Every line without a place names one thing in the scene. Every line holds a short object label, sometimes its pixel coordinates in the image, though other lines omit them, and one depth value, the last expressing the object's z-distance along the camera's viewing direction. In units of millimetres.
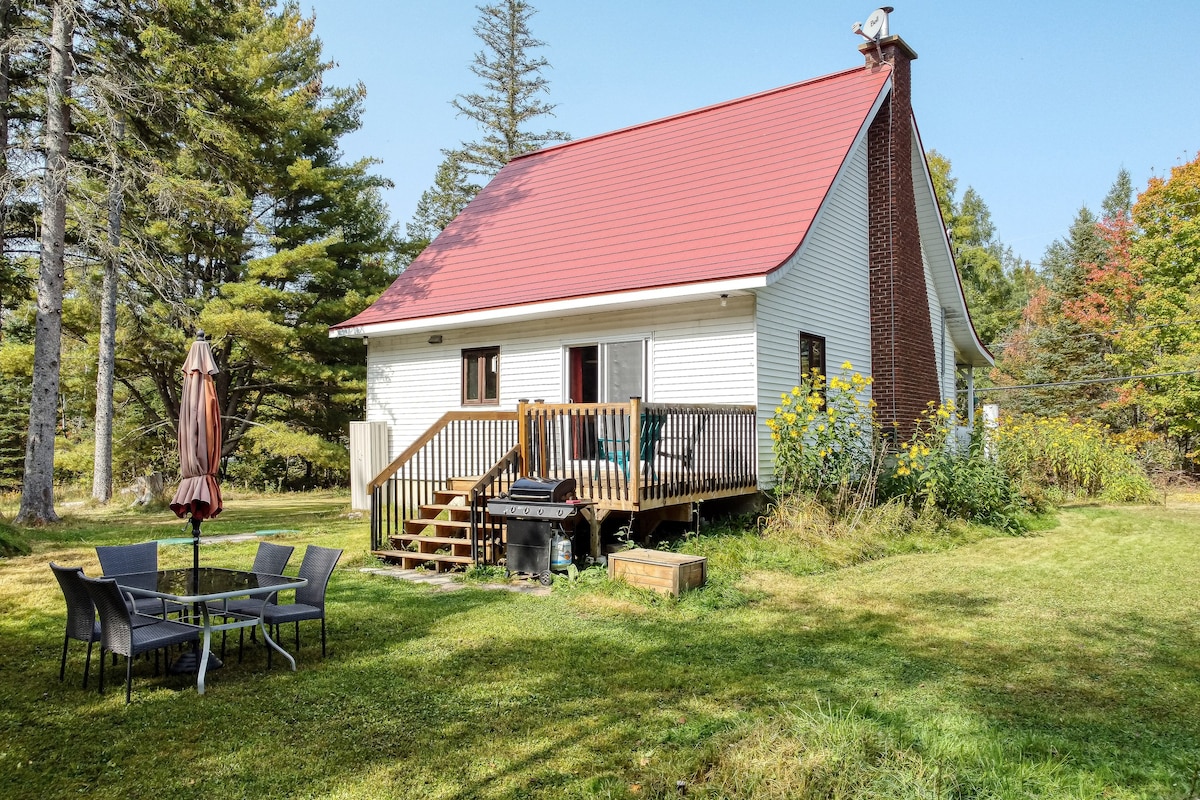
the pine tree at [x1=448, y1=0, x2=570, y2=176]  34094
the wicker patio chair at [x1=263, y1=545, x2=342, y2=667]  5812
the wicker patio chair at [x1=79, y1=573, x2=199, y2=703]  4848
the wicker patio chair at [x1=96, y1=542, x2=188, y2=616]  5863
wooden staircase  9586
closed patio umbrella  5855
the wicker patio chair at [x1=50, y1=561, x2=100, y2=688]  5127
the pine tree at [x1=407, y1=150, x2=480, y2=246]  34625
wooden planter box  7668
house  11633
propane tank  8688
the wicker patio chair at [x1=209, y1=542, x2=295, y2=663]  5926
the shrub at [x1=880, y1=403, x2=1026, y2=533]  12242
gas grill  8539
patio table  5262
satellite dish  14102
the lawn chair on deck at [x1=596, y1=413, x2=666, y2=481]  9062
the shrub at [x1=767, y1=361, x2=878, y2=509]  11141
